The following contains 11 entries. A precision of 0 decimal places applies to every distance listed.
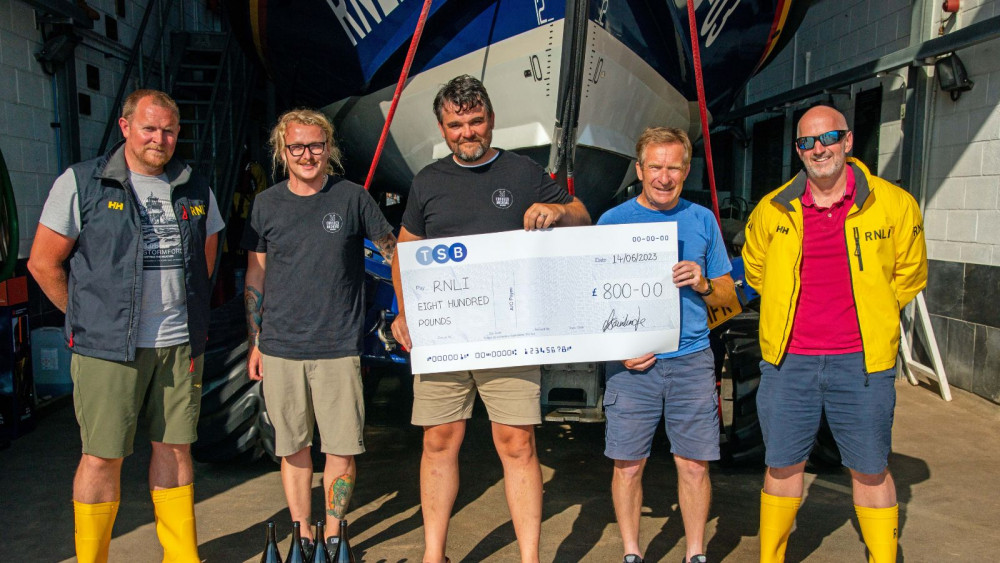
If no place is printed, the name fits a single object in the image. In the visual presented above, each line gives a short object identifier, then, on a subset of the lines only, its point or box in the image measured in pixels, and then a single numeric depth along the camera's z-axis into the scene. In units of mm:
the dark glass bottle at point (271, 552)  2236
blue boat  3676
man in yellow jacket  2430
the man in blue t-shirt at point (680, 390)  2549
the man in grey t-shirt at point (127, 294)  2471
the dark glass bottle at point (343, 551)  2295
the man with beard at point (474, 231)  2461
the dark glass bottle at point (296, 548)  2225
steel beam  4883
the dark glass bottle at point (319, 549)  2242
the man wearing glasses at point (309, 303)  2643
